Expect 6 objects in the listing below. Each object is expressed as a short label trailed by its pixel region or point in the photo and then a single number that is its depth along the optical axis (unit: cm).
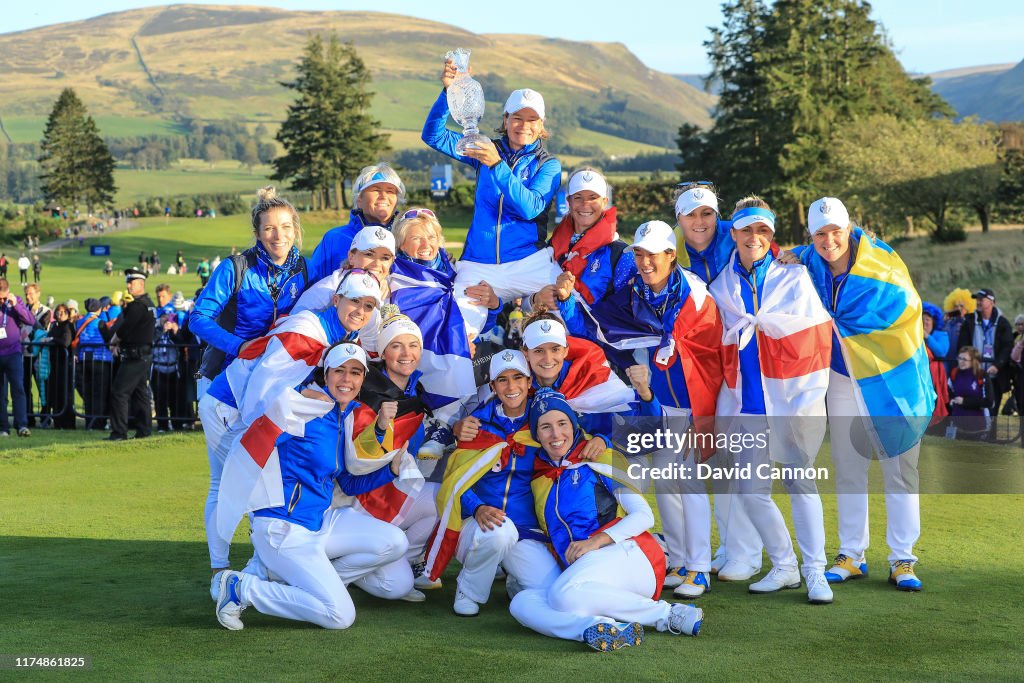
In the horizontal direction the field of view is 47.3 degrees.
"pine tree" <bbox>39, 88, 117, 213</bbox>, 10244
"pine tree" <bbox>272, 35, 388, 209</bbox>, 8894
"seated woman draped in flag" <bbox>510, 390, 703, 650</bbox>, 559
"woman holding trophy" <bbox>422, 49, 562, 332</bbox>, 686
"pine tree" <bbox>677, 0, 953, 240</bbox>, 5569
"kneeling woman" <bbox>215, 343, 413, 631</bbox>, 578
